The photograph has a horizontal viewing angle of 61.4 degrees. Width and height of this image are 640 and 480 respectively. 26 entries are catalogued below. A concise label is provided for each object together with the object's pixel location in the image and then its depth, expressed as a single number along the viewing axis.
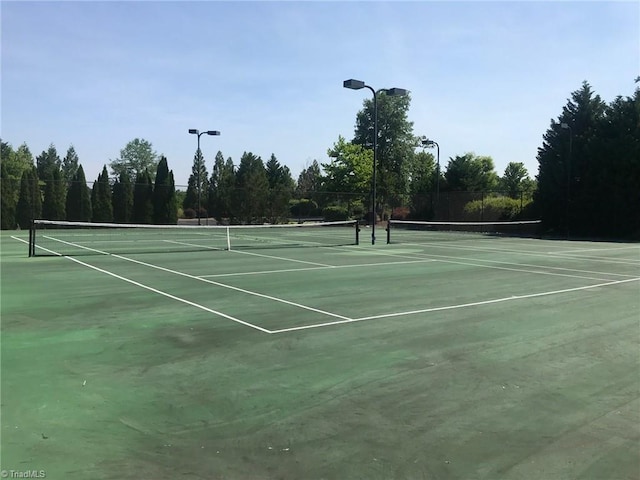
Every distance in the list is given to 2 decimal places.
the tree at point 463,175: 50.66
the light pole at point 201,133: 34.69
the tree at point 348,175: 51.53
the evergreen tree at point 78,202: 35.94
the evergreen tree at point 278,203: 41.53
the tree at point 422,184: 46.03
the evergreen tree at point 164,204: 39.00
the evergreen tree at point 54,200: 35.06
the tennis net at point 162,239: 19.00
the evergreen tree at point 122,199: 37.84
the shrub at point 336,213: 47.41
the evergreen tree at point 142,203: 38.38
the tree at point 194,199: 45.22
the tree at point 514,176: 71.47
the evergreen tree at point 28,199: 32.88
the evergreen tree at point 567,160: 34.50
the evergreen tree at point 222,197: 40.72
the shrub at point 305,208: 49.35
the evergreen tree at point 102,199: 37.03
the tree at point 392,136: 61.72
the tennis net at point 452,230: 27.73
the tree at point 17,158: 63.85
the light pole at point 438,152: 43.72
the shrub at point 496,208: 39.41
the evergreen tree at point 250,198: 40.56
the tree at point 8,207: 32.44
